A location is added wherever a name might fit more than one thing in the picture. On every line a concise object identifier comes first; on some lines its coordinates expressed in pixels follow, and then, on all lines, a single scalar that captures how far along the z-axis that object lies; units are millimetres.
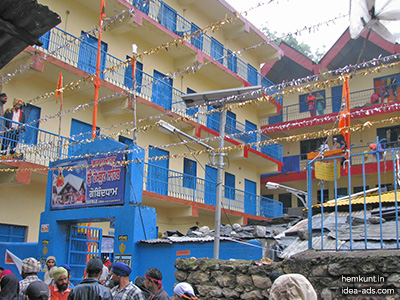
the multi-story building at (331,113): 24938
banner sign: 10492
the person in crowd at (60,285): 5574
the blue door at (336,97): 26656
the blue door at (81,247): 10914
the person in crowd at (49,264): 8367
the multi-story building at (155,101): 14016
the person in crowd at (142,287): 5805
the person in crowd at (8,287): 5121
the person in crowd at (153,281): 5152
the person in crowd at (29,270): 5722
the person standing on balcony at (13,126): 12555
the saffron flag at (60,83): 12666
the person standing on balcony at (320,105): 27147
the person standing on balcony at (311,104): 26491
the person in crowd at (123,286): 5043
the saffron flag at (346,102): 14704
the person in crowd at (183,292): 4664
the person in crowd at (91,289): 4508
